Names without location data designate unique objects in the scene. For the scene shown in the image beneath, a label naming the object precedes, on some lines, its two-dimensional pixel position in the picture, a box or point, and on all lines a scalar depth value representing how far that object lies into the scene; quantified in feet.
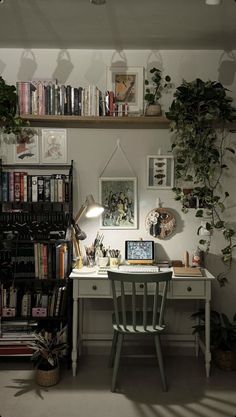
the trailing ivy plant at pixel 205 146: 10.75
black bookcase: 10.83
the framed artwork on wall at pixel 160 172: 11.57
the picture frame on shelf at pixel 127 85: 11.50
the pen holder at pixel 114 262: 11.08
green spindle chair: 9.18
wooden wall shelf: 10.99
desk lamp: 11.06
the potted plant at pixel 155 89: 11.15
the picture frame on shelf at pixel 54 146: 11.52
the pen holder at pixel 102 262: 10.95
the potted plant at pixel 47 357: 9.63
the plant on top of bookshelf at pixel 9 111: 10.59
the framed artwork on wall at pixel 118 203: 11.62
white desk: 10.18
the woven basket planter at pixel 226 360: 10.52
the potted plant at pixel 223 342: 10.53
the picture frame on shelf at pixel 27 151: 11.50
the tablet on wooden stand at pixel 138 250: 11.31
